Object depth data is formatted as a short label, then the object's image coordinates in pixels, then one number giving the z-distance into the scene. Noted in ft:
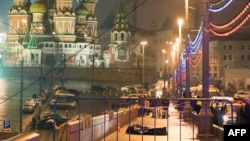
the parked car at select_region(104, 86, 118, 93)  291.99
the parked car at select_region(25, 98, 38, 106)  187.11
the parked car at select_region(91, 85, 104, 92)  291.69
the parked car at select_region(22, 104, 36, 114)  178.92
